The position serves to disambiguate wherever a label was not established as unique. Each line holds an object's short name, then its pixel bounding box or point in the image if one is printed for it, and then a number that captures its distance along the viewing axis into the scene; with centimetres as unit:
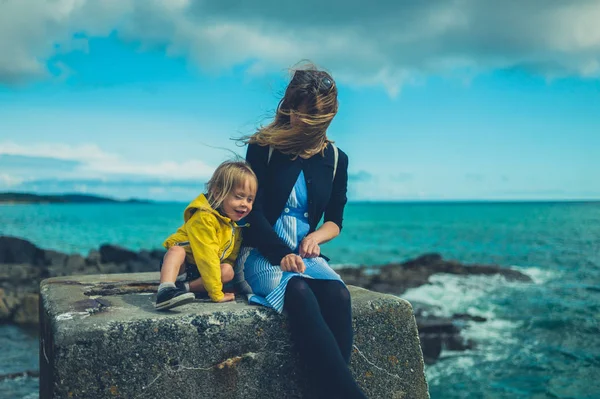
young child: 308
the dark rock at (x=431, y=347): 873
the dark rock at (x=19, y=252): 1755
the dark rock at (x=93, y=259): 1809
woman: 292
